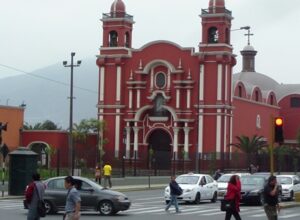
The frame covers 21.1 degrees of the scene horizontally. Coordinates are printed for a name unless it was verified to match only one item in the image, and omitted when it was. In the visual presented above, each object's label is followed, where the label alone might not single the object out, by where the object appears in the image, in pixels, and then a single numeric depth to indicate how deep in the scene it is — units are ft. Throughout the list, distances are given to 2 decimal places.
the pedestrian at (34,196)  63.77
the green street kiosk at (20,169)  136.67
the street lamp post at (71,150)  179.95
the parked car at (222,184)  134.41
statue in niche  306.35
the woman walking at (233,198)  75.61
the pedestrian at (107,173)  172.45
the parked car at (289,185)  138.31
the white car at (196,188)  127.03
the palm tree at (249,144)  293.02
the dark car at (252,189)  124.67
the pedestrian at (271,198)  74.43
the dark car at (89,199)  99.60
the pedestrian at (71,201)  60.13
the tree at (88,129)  292.08
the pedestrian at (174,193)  108.68
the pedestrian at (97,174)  177.17
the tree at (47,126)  468.83
